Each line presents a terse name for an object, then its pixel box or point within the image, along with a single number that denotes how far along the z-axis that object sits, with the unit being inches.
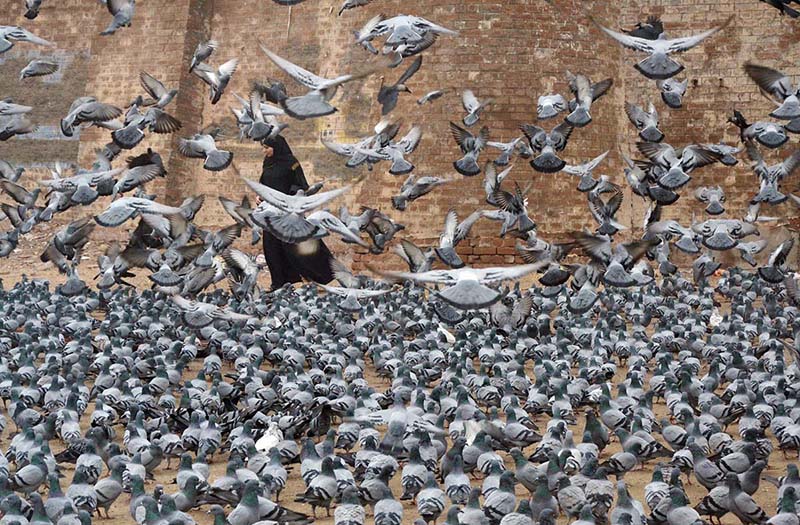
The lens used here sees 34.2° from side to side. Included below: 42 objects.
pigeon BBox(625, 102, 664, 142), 554.6
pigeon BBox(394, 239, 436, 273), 576.1
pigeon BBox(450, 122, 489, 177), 534.9
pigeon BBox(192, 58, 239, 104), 529.2
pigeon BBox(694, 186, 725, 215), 627.2
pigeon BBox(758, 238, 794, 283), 543.5
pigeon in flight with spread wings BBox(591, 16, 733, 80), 416.5
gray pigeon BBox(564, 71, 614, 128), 499.8
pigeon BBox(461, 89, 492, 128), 683.4
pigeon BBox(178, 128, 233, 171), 494.6
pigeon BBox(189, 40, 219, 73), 526.6
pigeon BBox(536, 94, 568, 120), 535.8
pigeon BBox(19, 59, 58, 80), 509.7
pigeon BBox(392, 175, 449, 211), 625.9
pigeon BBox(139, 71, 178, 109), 533.0
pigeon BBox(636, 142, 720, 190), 491.5
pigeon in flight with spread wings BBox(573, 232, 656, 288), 469.2
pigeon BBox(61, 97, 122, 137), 522.5
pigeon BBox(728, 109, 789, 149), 500.1
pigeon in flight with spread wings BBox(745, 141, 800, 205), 546.3
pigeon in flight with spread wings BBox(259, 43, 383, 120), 412.2
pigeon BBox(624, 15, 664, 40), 706.8
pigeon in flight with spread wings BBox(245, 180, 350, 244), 401.1
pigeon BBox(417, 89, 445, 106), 622.2
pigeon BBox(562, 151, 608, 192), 624.4
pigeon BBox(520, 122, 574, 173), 506.6
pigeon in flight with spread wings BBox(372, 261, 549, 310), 346.0
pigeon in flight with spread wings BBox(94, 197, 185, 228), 441.7
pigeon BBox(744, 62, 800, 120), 446.9
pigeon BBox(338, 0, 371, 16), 459.8
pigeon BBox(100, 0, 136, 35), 467.5
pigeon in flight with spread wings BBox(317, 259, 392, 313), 566.2
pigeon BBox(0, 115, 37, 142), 510.6
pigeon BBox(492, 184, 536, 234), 549.6
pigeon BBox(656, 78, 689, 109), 510.3
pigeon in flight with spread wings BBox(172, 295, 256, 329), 503.5
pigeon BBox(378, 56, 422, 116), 541.6
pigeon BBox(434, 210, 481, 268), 505.7
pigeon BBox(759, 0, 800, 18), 339.6
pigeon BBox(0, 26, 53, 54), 429.4
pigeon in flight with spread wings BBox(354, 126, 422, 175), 539.0
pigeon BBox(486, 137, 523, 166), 642.8
